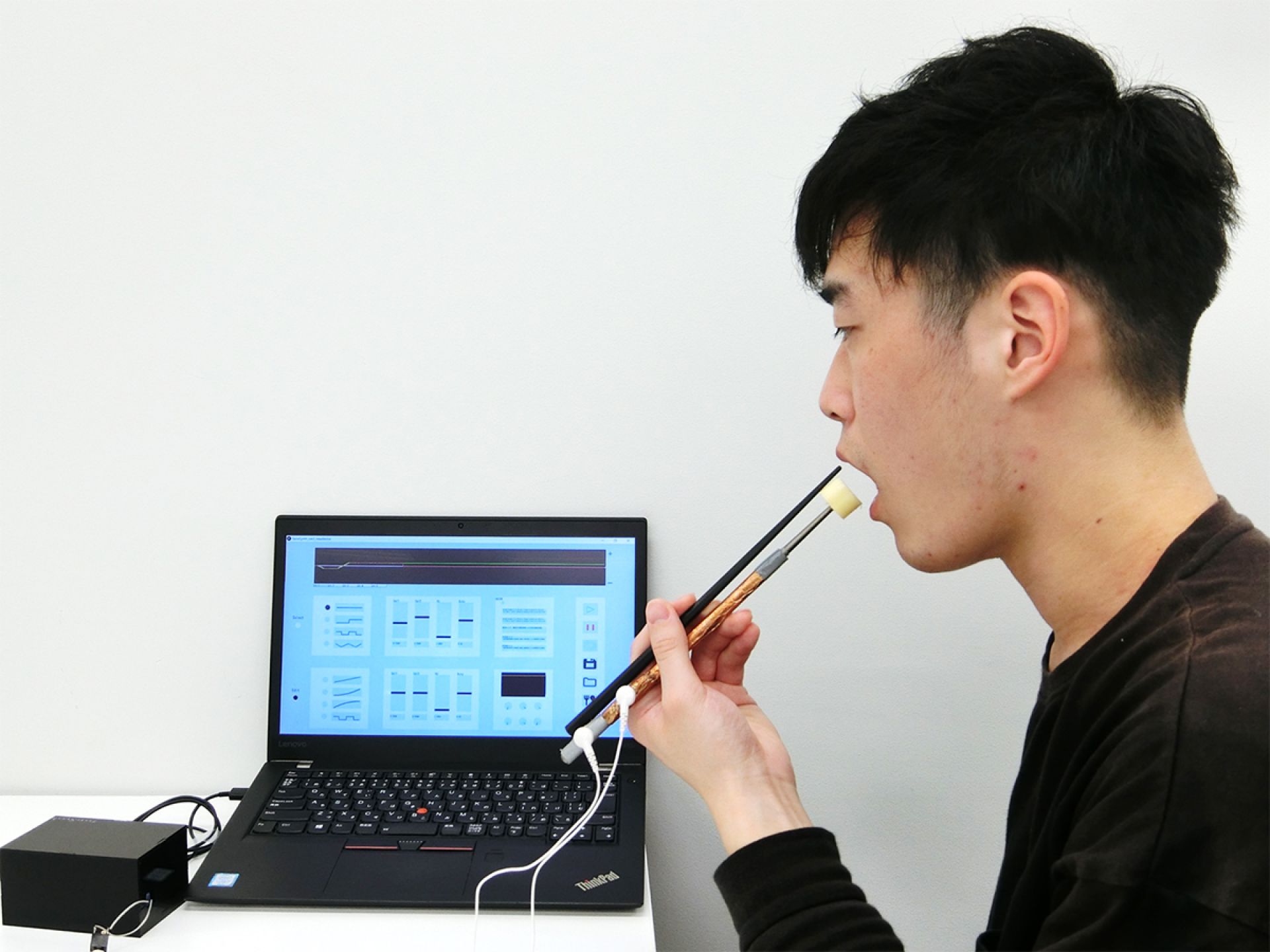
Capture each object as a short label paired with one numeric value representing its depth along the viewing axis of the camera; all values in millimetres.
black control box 831
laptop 1090
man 620
